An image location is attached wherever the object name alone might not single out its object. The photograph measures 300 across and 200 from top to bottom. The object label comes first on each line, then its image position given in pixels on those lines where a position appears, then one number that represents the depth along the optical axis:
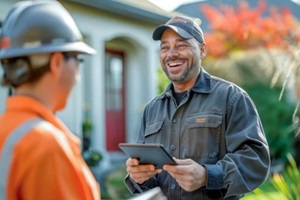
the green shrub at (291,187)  6.11
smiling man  3.30
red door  14.09
